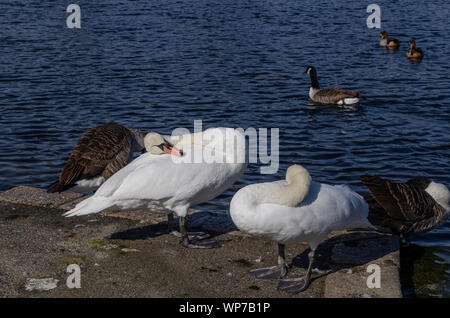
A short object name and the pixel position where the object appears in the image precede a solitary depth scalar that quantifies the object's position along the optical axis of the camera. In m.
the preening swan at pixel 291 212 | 5.96
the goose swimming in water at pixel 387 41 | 23.94
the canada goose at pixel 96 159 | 8.43
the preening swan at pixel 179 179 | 6.79
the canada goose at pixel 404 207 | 8.33
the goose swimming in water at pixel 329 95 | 16.73
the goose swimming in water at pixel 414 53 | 22.16
